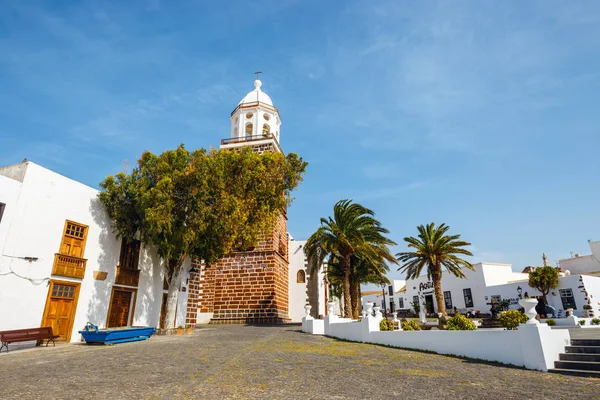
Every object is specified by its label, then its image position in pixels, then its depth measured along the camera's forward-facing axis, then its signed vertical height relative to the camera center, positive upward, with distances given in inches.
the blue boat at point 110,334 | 442.0 -27.2
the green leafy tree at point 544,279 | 1025.5 +85.5
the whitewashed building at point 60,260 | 425.7 +72.8
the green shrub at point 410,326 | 461.6 -20.4
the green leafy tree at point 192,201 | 536.7 +172.3
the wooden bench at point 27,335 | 392.5 -24.6
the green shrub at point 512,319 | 339.3 -9.3
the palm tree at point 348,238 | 761.0 +159.2
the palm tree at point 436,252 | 884.6 +144.1
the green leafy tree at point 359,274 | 936.3 +101.6
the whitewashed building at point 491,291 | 993.5 +65.5
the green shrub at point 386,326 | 493.7 -21.5
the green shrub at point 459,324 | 386.3 -15.4
